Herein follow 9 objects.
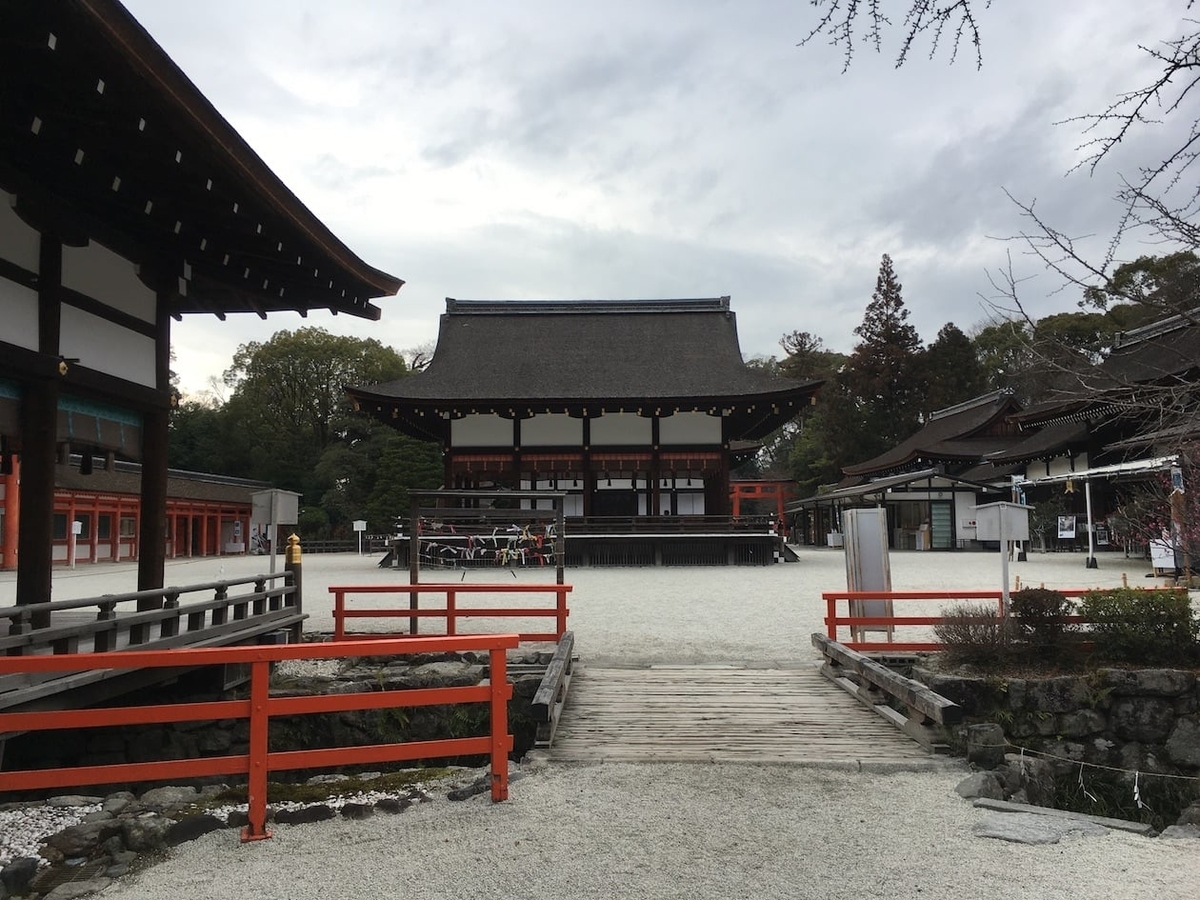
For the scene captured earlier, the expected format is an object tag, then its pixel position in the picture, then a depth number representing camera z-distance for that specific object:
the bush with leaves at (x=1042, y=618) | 7.16
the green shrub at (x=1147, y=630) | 7.00
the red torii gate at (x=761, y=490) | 32.66
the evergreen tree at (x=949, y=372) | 42.84
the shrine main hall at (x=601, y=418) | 22.22
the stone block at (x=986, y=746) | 5.21
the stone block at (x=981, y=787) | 4.68
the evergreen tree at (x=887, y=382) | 43.97
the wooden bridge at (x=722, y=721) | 5.45
